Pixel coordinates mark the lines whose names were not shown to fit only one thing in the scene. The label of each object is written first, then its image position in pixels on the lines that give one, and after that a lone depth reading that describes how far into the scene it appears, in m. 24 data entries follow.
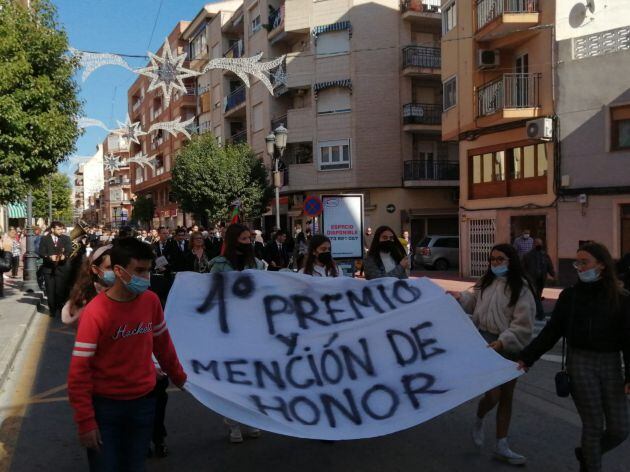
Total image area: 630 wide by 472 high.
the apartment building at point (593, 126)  18.28
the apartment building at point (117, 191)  81.62
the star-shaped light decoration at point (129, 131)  20.56
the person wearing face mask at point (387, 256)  6.84
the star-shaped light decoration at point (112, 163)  31.02
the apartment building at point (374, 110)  33.66
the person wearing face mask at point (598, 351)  4.15
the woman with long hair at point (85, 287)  4.40
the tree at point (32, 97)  10.56
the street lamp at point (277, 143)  19.86
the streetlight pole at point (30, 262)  17.31
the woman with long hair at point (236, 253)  5.95
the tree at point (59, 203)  58.35
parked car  28.45
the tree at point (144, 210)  63.03
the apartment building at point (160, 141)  51.78
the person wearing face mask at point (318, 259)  6.36
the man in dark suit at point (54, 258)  12.87
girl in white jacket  4.85
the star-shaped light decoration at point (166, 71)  13.38
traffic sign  16.19
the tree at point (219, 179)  35.94
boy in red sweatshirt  3.23
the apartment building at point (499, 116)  20.55
